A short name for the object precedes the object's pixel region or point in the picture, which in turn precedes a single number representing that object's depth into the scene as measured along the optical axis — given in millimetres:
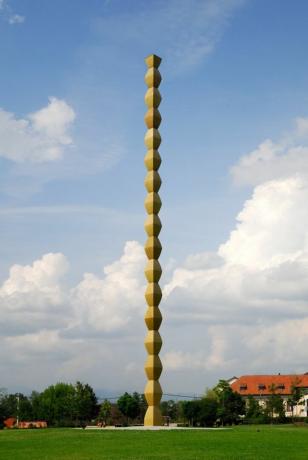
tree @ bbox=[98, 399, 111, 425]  57975
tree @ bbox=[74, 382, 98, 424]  56031
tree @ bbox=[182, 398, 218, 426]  48984
